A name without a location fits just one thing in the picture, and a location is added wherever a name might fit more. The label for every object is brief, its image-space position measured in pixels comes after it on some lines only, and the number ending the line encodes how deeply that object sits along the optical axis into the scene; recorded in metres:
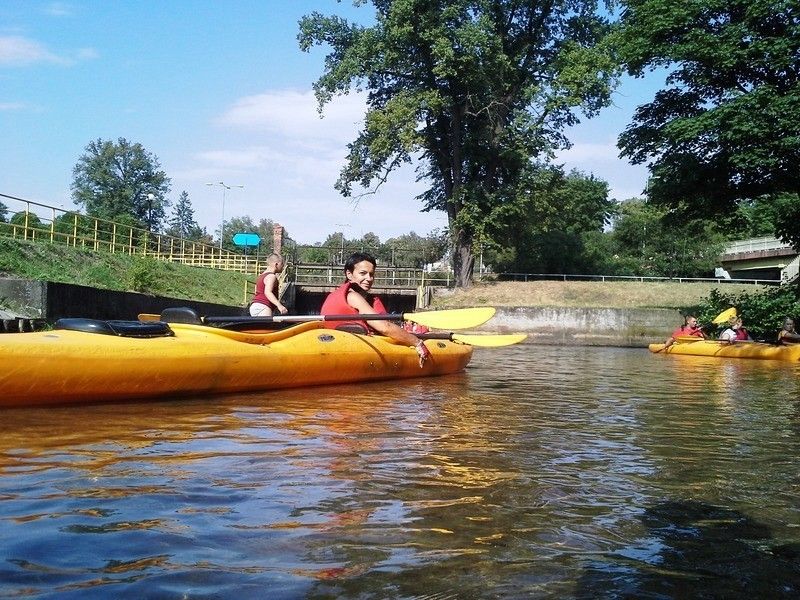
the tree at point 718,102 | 19.69
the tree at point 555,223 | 31.98
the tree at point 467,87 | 30.12
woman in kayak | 8.35
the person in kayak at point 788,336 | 17.31
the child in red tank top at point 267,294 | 9.38
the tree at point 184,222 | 89.44
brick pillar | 33.38
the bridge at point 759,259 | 38.69
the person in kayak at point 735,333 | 17.84
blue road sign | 47.44
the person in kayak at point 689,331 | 18.80
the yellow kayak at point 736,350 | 16.08
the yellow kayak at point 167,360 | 5.41
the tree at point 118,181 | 79.06
